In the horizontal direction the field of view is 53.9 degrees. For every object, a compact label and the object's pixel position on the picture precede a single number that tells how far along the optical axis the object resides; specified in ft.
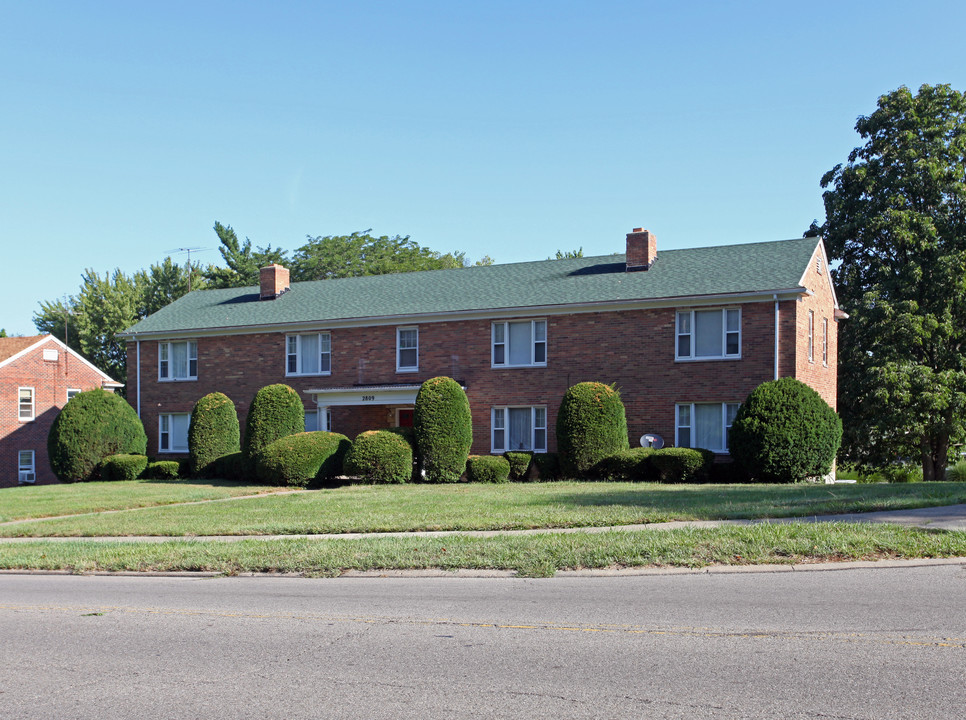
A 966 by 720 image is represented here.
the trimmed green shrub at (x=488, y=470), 87.04
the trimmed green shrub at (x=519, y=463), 89.35
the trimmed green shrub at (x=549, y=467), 88.02
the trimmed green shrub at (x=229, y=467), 96.89
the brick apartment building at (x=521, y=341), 88.53
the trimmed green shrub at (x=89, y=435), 108.68
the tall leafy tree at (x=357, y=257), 199.93
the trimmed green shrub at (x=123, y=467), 104.42
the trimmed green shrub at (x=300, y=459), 87.86
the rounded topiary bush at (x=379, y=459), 86.53
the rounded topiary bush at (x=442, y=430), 88.12
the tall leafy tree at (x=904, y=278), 105.60
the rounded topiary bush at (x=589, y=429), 84.99
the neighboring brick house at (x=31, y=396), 142.92
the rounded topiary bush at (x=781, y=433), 78.95
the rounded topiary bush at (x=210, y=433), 102.06
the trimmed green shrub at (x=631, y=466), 83.20
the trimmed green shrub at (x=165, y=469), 103.50
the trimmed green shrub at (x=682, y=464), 80.94
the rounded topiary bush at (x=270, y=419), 95.20
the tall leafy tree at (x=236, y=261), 203.31
